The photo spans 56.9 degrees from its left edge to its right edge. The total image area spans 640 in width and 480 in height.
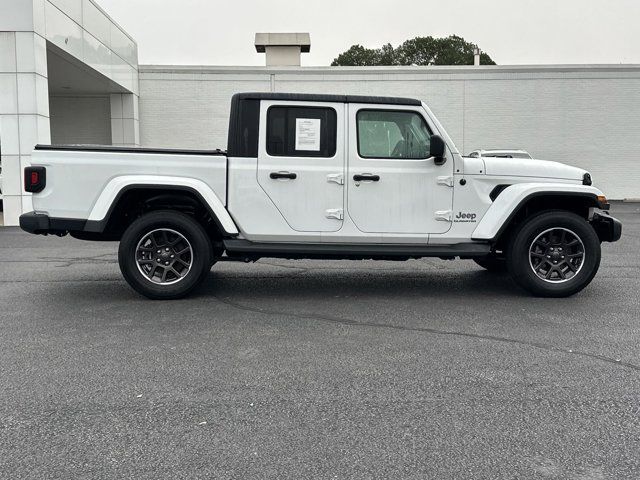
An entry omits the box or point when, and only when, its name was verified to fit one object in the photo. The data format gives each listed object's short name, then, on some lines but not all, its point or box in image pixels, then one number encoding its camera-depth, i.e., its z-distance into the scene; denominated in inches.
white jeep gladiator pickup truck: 239.3
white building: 870.4
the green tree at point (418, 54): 2038.6
